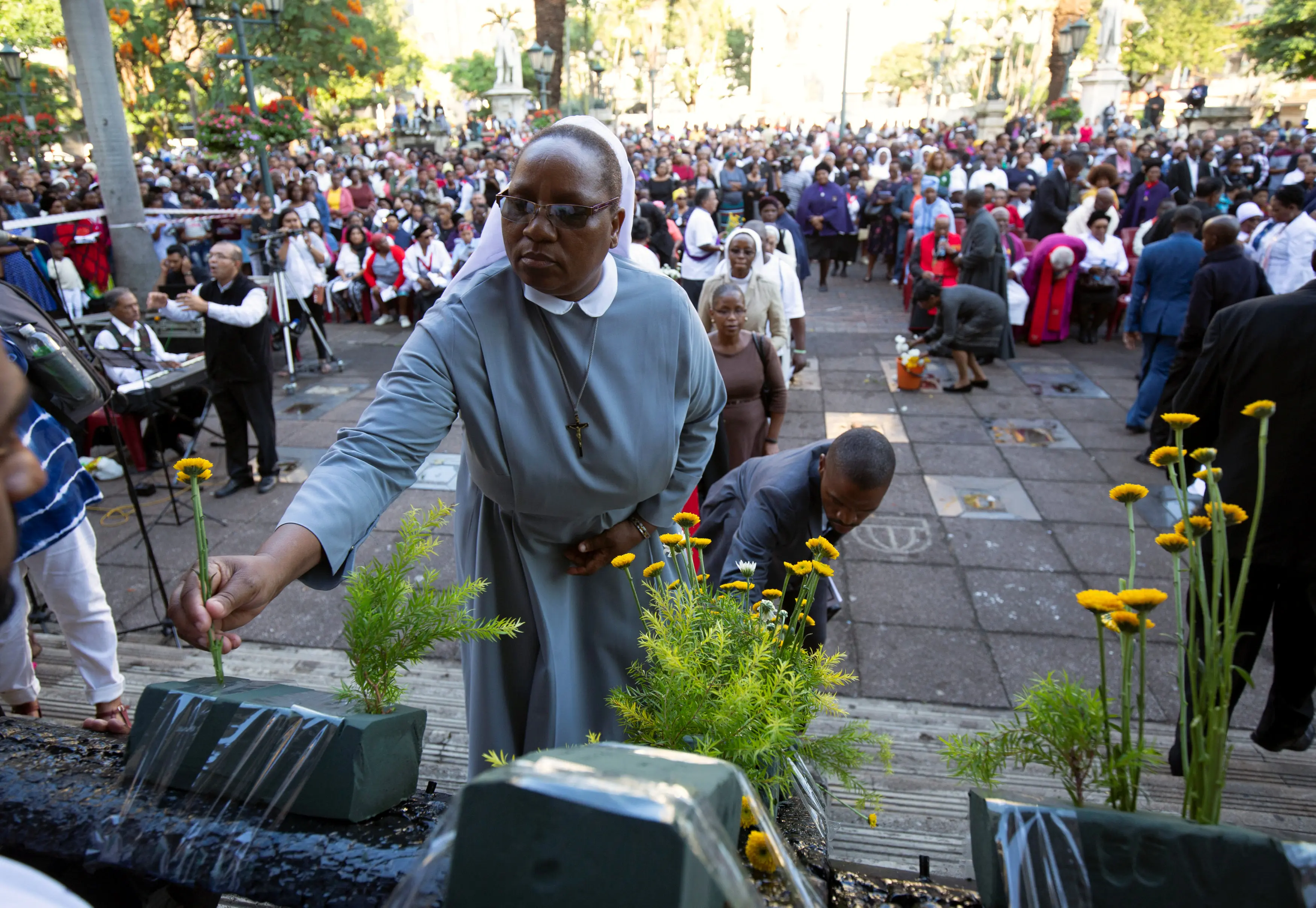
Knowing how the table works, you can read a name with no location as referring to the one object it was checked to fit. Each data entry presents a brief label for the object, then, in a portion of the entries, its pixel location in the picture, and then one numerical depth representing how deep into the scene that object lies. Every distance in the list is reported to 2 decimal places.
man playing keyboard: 6.33
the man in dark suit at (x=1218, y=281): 5.76
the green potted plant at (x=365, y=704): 1.33
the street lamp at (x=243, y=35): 12.95
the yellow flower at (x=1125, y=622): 1.02
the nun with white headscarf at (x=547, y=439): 1.66
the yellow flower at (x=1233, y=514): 1.28
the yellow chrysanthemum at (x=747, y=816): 1.17
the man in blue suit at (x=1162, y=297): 7.54
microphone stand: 3.55
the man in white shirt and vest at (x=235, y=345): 6.27
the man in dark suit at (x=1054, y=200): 11.66
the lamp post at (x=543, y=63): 25.45
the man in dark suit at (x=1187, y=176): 13.36
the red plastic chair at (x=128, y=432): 6.60
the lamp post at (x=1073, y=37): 21.53
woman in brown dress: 4.99
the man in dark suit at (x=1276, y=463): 3.07
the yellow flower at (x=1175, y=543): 1.13
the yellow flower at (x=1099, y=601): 1.04
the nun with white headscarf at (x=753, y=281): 6.22
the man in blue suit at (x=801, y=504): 2.60
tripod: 9.16
